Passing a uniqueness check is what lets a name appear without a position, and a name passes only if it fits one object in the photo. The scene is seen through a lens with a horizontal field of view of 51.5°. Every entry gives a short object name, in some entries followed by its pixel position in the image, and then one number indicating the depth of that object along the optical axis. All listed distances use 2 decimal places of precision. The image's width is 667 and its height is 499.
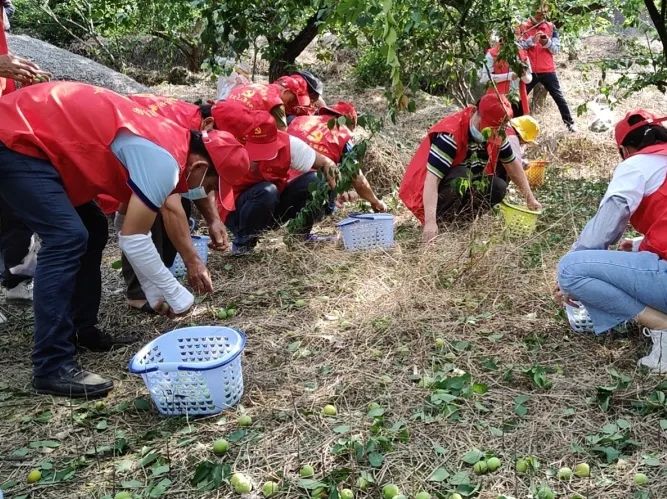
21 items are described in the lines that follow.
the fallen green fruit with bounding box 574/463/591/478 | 2.14
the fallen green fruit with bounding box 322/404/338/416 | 2.54
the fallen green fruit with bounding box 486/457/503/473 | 2.18
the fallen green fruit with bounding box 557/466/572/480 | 2.13
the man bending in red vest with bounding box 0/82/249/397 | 2.60
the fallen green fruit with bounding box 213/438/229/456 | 2.32
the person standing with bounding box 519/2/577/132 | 7.38
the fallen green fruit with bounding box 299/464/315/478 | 2.20
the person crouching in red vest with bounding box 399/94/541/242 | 4.11
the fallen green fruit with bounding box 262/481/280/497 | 2.13
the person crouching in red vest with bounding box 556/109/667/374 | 2.63
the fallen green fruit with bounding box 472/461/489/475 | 2.18
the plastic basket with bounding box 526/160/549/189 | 5.40
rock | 5.79
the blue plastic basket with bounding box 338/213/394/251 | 4.20
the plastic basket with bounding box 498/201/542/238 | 4.12
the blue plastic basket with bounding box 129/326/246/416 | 2.41
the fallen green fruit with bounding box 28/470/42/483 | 2.25
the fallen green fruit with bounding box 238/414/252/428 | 2.49
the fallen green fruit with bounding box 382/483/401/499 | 2.07
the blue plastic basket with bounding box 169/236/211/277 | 3.98
